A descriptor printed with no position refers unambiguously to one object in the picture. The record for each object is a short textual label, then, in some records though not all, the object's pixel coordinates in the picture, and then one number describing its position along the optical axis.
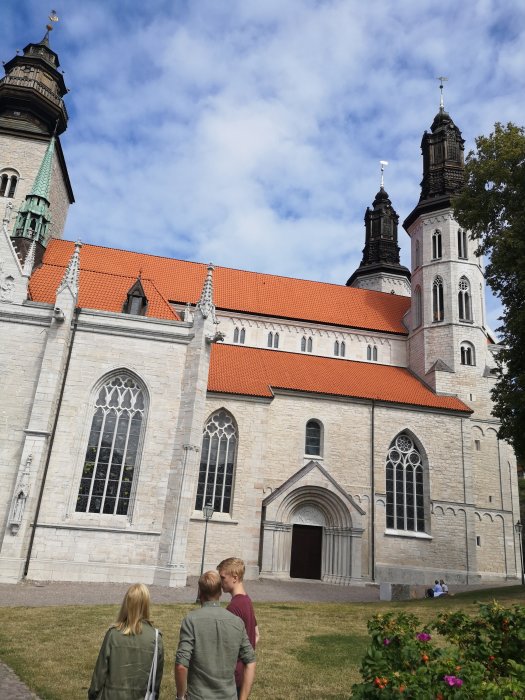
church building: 17.06
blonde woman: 3.80
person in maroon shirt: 4.45
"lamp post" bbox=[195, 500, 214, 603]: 17.37
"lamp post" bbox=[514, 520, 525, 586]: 24.56
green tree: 15.52
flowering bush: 3.72
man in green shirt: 3.82
